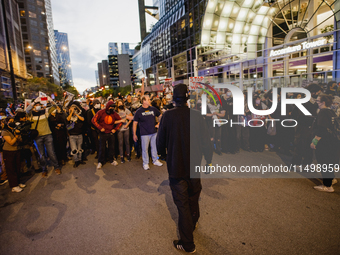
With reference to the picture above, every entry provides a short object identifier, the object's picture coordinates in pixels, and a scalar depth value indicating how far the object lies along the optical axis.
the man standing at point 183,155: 2.72
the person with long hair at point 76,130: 6.56
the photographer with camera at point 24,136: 5.25
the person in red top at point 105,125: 6.38
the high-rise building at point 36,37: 78.38
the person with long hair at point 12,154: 4.92
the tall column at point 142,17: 71.14
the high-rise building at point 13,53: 36.59
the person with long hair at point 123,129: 6.84
